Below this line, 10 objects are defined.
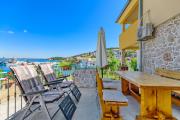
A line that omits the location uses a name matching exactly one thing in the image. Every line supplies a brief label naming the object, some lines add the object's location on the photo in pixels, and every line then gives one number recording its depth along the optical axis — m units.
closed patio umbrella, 3.01
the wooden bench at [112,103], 1.32
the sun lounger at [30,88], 1.44
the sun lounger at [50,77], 2.26
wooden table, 1.34
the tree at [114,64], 5.18
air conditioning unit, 2.89
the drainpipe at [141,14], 3.52
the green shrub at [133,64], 5.68
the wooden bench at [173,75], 1.98
